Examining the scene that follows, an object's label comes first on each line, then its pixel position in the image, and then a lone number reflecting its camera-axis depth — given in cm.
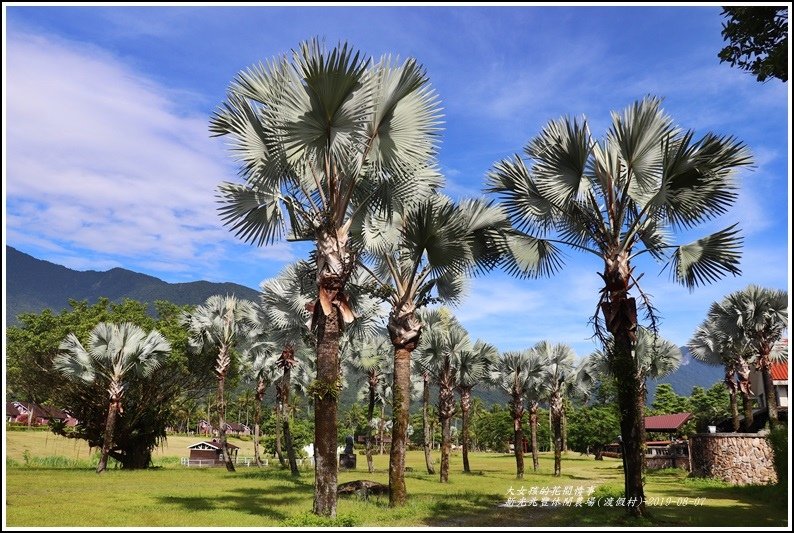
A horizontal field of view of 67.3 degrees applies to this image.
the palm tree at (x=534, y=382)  3553
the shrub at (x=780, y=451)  1555
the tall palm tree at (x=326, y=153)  1182
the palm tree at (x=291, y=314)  2517
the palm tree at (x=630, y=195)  1270
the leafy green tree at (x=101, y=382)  3925
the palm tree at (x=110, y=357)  3350
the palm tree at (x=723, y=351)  3478
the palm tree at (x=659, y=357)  3478
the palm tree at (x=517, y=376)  3403
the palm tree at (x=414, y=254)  1638
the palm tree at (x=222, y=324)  3897
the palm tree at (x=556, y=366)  3856
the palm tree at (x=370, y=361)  3856
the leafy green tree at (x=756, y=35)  1114
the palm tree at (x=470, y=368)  3428
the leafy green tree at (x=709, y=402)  4651
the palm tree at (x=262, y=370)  4253
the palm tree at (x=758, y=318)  3177
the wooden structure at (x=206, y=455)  4524
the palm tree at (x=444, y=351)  3194
